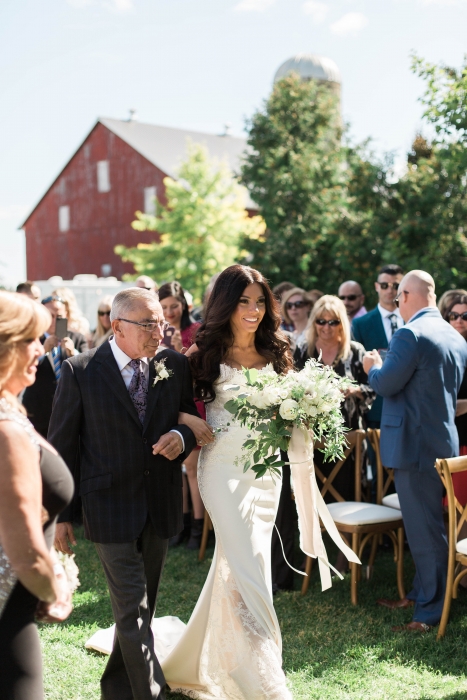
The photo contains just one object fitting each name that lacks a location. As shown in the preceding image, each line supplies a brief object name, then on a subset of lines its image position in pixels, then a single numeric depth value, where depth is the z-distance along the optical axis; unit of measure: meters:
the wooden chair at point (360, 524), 5.87
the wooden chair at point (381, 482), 6.31
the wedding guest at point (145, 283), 8.84
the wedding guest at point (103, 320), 8.42
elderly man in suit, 3.76
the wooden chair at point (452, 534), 4.98
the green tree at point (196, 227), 33.94
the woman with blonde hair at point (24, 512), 2.38
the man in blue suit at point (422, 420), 5.33
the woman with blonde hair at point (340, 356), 6.73
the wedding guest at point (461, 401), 5.71
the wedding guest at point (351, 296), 9.31
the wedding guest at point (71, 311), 8.21
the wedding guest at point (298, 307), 8.49
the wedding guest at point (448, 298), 6.84
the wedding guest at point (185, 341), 7.46
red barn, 43.19
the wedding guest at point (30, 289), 8.30
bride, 4.12
